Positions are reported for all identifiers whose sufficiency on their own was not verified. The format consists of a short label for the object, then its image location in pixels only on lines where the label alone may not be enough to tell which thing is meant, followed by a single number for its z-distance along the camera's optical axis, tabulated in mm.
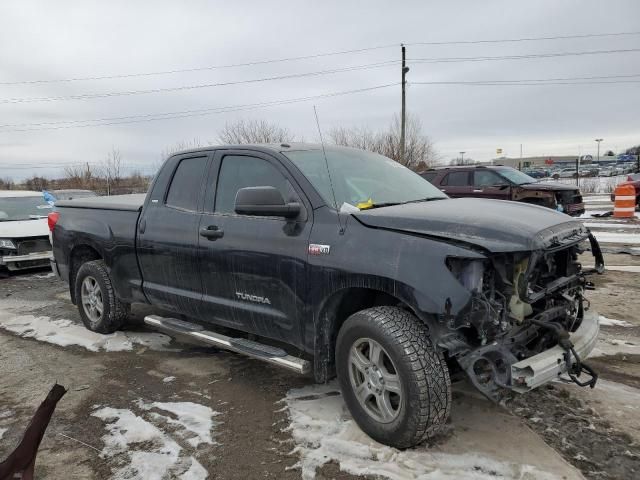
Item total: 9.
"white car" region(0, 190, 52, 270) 9320
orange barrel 15234
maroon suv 12359
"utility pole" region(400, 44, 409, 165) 26344
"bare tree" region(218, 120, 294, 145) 30775
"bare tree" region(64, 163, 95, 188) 37750
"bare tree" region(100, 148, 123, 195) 38103
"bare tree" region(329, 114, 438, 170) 31641
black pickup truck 2869
